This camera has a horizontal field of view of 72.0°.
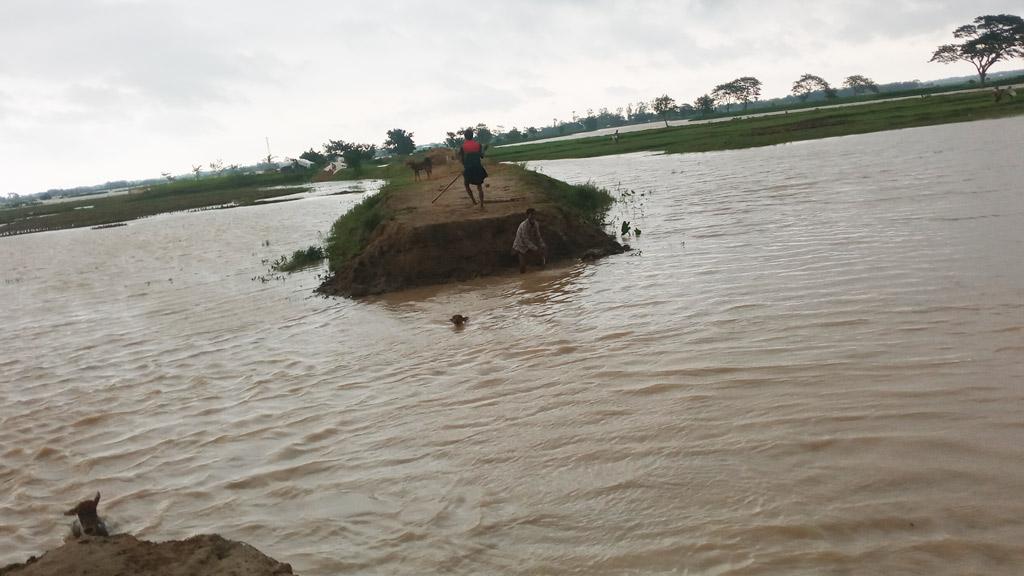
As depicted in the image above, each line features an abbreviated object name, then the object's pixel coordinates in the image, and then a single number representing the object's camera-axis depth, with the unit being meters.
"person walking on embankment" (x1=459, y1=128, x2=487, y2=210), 14.30
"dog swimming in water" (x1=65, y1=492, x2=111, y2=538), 4.56
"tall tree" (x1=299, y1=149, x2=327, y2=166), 82.94
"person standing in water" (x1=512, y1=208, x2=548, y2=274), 12.65
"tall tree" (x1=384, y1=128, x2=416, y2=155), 91.88
